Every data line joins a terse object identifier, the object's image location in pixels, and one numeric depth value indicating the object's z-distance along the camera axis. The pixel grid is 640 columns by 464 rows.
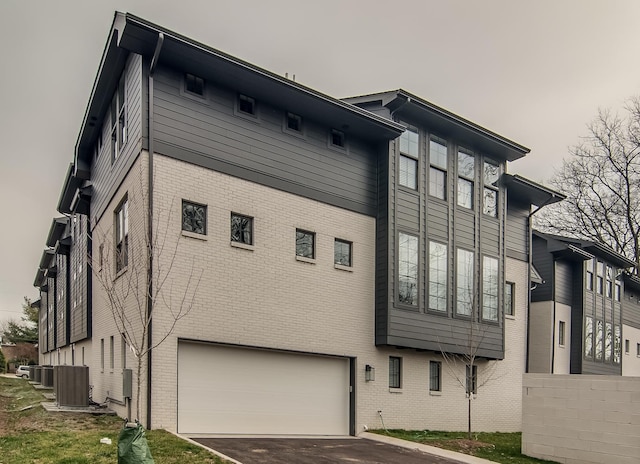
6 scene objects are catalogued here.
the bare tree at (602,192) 34.44
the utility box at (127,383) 12.38
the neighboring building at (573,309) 24.34
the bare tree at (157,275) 12.17
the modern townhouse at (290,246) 12.88
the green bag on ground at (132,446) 7.50
